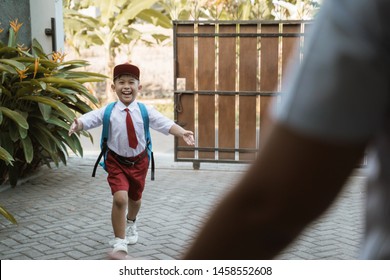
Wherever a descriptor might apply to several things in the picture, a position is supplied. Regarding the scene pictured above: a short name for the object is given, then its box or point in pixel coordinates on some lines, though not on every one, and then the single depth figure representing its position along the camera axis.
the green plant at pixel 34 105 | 11.24
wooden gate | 13.02
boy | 8.16
